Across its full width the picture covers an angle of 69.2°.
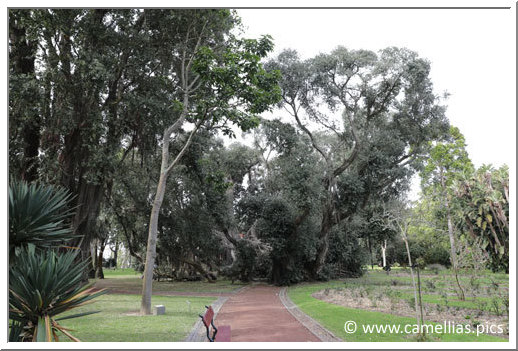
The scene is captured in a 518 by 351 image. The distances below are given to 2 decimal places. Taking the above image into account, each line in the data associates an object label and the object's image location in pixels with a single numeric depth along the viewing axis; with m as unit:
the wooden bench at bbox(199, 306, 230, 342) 5.29
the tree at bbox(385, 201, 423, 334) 5.62
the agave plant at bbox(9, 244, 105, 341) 4.39
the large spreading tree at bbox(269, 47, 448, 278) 17.69
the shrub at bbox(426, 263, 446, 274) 23.56
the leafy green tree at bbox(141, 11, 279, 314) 9.29
